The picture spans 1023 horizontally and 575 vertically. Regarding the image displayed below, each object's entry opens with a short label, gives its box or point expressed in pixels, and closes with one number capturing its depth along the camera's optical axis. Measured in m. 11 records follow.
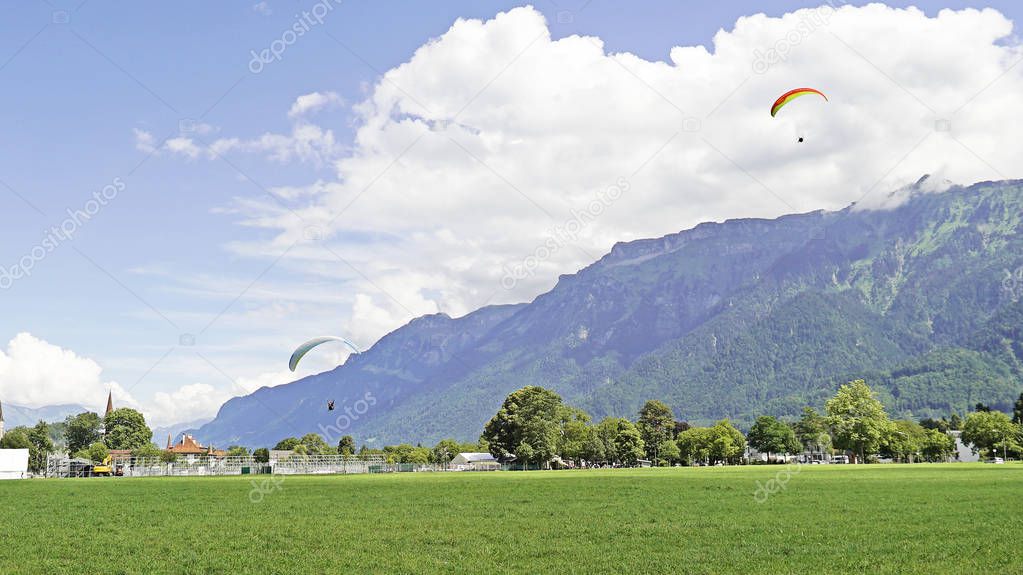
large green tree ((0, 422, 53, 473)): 149.75
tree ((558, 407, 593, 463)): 148.12
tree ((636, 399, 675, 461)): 171.38
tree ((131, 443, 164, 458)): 154.75
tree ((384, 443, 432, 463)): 184.06
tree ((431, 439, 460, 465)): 190.25
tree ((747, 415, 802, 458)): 166.12
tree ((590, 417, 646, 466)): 153.62
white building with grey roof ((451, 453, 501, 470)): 175.12
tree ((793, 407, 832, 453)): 168.12
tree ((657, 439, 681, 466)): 159.12
